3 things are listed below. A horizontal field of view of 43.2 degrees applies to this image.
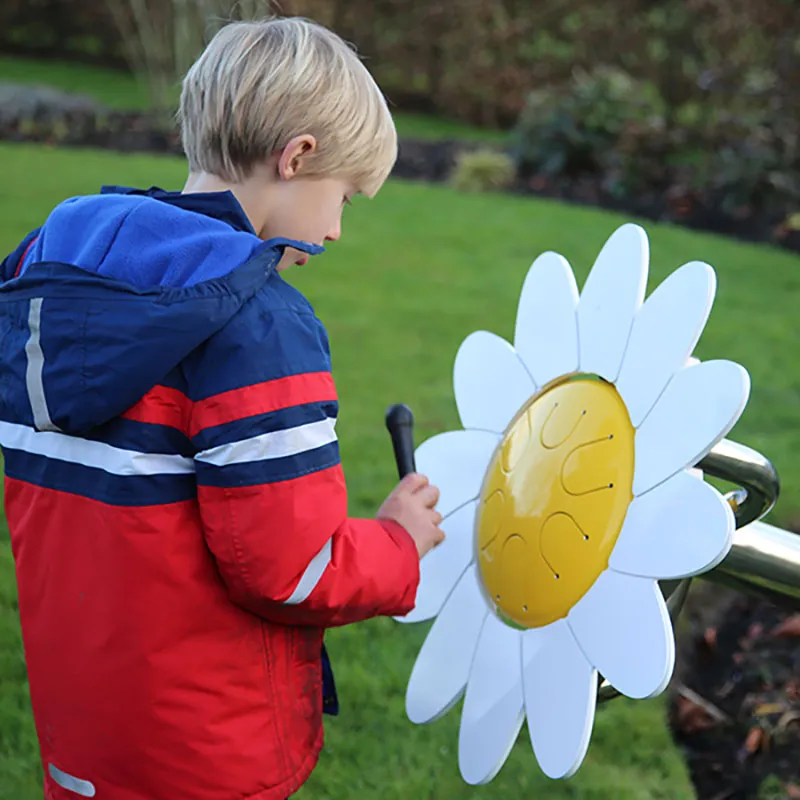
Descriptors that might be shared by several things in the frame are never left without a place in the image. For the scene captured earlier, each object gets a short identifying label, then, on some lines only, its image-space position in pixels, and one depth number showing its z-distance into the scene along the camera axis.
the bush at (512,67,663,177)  7.16
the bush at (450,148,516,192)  6.96
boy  1.08
